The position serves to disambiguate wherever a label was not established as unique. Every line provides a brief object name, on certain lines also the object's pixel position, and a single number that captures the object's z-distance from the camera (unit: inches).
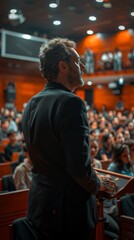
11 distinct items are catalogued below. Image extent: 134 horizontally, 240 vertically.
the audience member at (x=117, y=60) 580.4
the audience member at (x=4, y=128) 365.8
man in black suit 46.4
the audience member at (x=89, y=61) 611.8
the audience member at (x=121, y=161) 137.6
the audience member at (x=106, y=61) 596.4
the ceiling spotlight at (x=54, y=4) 389.4
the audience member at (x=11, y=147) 235.5
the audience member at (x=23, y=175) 133.8
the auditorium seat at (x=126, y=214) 80.2
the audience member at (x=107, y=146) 231.6
